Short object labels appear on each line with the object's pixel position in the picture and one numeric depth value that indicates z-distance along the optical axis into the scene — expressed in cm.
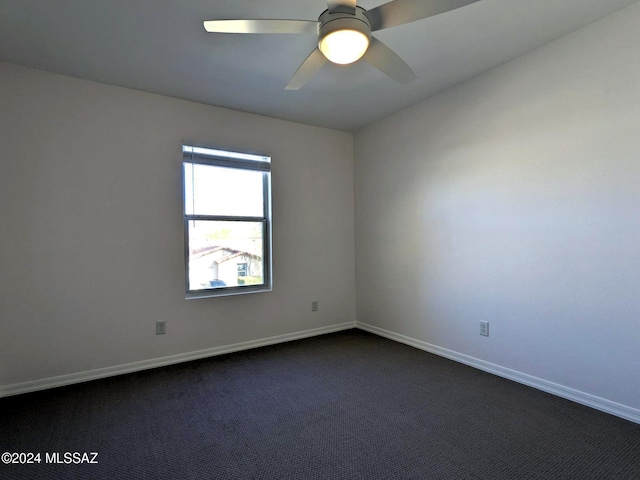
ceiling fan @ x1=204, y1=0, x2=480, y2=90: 147
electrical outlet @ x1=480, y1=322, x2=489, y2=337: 280
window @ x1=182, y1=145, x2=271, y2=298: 324
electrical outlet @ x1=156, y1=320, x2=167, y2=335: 304
